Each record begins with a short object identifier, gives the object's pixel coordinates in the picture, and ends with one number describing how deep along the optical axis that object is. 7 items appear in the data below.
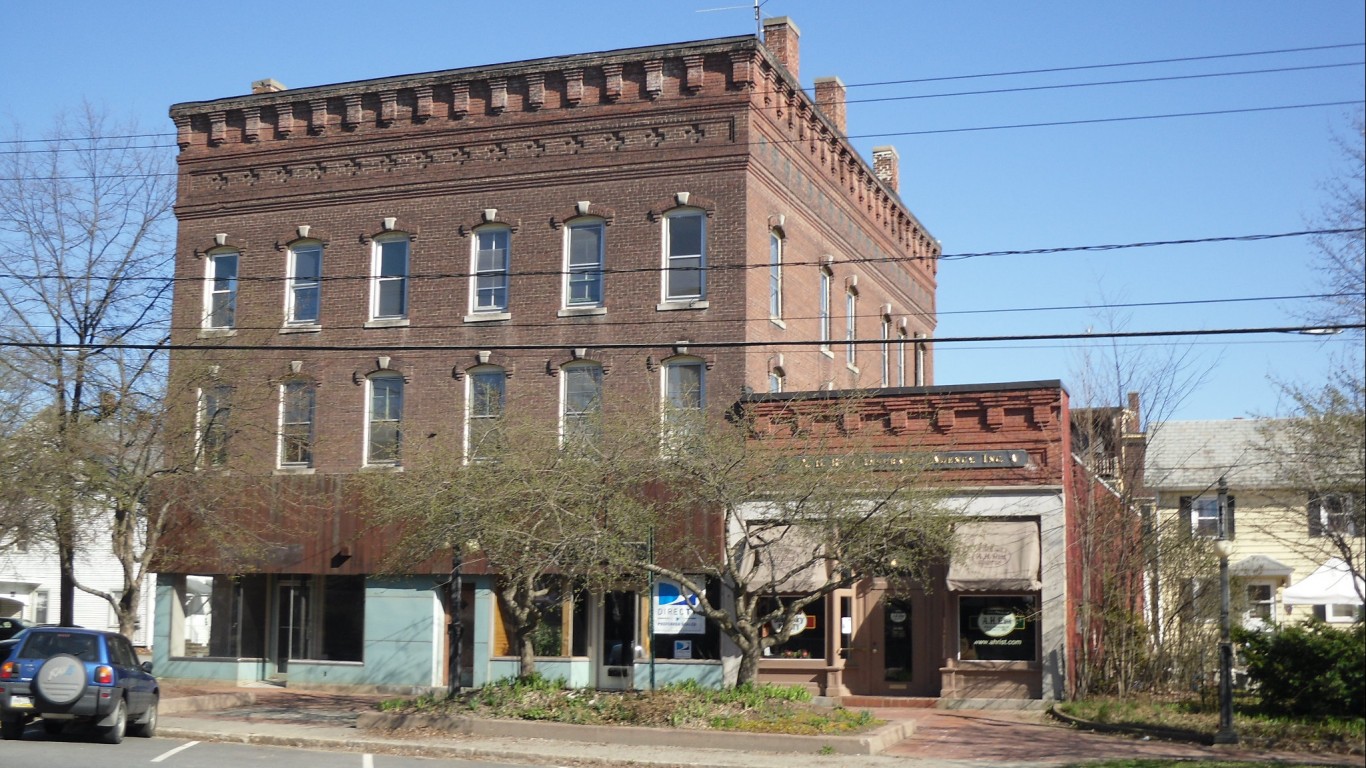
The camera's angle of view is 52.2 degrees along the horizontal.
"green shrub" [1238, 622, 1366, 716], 19.94
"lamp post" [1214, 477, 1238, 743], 19.39
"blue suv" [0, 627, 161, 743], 19.44
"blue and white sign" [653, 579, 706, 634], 27.14
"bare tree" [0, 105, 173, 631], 26.34
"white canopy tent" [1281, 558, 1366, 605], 26.53
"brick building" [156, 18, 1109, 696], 28.20
